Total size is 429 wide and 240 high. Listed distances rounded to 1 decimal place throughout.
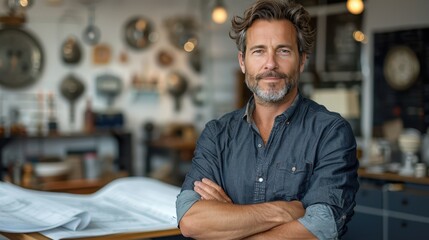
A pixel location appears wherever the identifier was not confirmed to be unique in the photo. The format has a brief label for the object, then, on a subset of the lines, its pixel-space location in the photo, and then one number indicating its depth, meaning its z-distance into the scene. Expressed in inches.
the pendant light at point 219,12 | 231.3
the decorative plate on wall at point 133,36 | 367.5
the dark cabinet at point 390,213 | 192.7
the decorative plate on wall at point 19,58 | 335.3
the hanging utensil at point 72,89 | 353.1
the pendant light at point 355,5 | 233.1
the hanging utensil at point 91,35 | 242.3
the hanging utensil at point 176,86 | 386.6
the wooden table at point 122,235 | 83.8
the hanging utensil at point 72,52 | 331.0
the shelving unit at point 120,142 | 346.5
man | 78.7
